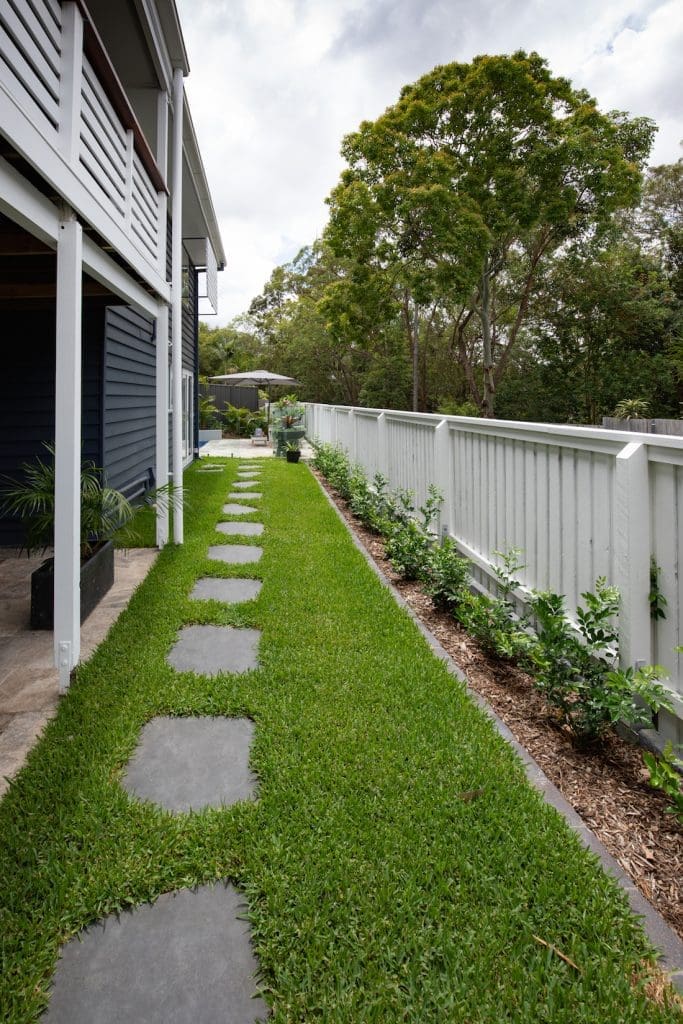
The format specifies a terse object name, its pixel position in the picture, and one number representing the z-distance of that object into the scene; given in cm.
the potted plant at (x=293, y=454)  1285
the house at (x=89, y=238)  259
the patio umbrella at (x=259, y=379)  1817
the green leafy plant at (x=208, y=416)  1900
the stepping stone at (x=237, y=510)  711
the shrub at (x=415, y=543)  447
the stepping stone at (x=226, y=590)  416
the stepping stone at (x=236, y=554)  510
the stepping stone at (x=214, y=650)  308
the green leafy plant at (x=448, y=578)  382
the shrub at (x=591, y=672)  206
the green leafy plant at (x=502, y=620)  293
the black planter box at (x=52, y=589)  357
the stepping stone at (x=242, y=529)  612
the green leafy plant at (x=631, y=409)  1900
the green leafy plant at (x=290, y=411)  1439
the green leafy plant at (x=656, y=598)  209
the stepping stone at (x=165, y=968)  131
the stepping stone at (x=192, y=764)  204
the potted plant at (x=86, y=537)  358
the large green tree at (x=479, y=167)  1742
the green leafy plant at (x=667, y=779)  162
